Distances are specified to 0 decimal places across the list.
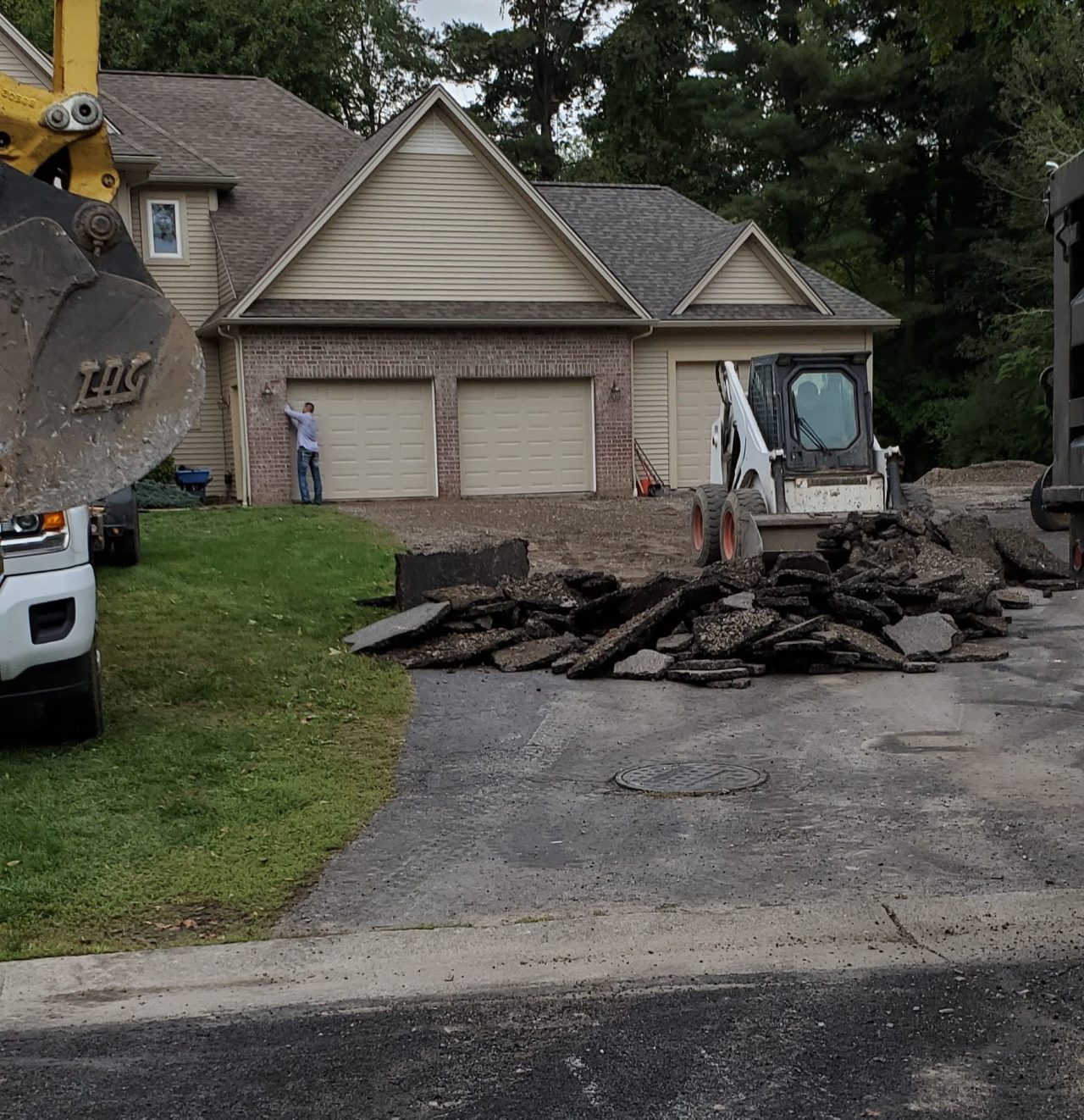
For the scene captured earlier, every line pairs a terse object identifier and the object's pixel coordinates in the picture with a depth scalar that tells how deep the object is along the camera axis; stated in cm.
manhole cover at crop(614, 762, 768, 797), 705
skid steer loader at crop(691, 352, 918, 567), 1472
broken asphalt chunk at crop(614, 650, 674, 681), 1009
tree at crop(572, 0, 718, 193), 4762
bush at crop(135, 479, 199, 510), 2258
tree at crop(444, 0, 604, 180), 4894
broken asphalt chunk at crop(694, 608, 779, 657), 1030
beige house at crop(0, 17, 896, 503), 2389
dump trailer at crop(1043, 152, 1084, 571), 641
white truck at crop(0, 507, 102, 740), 681
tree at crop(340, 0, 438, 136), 5219
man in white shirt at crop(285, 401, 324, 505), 2325
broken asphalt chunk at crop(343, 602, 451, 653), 1096
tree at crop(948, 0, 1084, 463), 3319
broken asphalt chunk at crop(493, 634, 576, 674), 1057
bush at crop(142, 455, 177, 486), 2388
